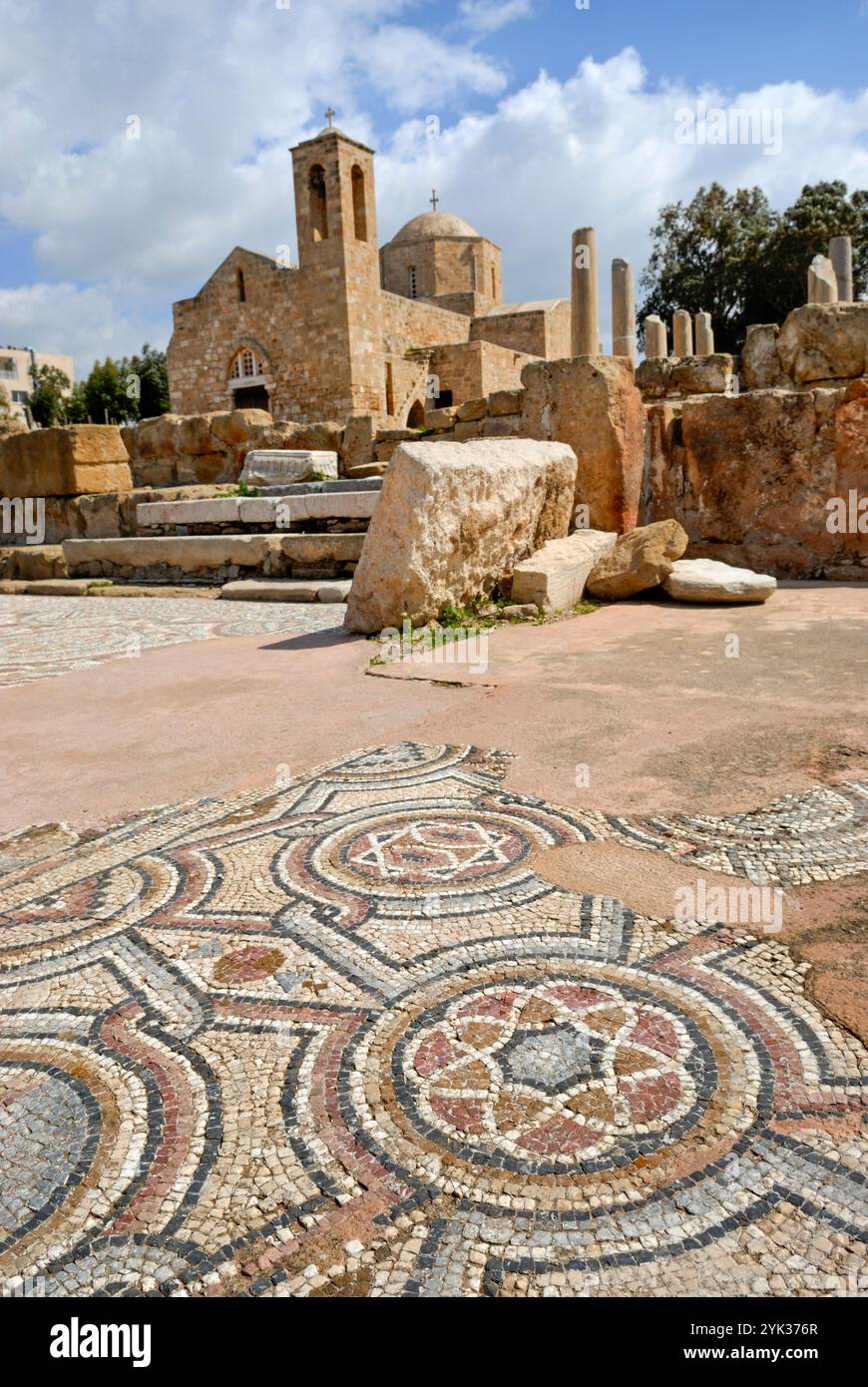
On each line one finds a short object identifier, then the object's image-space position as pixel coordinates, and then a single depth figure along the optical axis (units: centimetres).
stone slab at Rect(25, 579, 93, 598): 1055
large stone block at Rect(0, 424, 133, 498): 1234
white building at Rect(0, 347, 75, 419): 6166
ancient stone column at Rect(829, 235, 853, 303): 2108
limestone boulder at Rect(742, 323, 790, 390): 1215
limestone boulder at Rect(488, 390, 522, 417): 1192
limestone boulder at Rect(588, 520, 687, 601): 694
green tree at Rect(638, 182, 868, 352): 3319
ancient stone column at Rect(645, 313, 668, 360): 2156
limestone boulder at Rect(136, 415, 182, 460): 1586
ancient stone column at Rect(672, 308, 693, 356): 2262
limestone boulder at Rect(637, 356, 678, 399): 1366
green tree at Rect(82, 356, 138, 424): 4641
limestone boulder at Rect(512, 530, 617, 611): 659
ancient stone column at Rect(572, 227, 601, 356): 1758
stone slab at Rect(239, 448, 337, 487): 1228
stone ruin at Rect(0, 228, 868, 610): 730
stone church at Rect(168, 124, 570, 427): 2388
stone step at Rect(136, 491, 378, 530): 986
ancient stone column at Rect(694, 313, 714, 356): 2283
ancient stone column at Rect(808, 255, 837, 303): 1652
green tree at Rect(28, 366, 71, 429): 5100
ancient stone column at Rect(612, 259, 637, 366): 2008
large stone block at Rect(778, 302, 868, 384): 1141
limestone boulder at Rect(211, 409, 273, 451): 1495
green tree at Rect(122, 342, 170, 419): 4809
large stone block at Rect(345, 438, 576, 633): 575
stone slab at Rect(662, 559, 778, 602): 664
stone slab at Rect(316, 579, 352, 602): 828
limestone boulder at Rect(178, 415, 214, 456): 1560
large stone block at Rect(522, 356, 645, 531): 823
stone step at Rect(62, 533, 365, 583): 936
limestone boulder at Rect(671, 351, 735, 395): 1303
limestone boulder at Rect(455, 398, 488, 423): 1228
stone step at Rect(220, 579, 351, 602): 838
